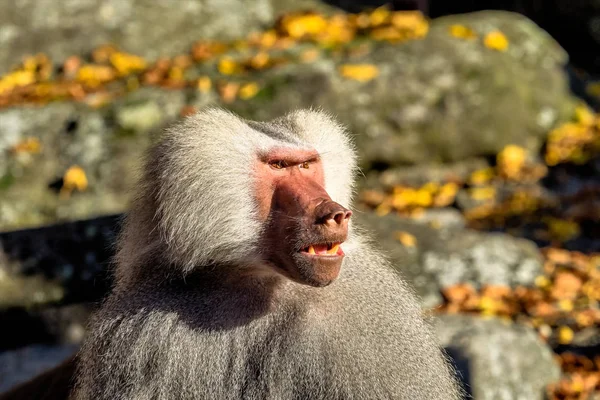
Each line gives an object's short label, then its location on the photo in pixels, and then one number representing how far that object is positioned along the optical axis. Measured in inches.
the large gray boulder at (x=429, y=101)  582.2
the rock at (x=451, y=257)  436.1
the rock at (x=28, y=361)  376.5
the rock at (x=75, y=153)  502.0
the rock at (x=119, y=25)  682.8
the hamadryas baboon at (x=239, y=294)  219.1
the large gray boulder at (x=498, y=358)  339.3
